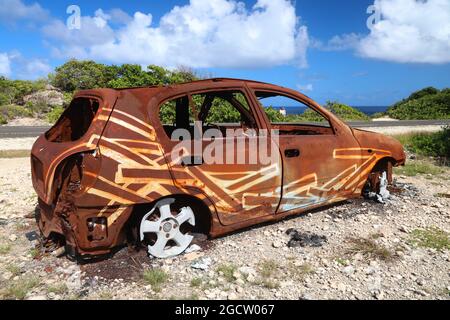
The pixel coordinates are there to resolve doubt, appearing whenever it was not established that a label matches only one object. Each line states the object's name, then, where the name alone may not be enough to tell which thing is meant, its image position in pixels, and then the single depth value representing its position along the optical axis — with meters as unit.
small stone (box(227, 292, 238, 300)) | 3.25
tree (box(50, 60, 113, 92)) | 24.61
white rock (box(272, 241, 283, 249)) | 4.22
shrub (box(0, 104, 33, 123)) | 21.78
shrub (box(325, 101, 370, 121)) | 27.48
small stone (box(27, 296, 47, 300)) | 3.23
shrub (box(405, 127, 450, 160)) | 9.55
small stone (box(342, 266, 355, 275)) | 3.67
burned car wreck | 3.47
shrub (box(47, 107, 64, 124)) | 21.23
